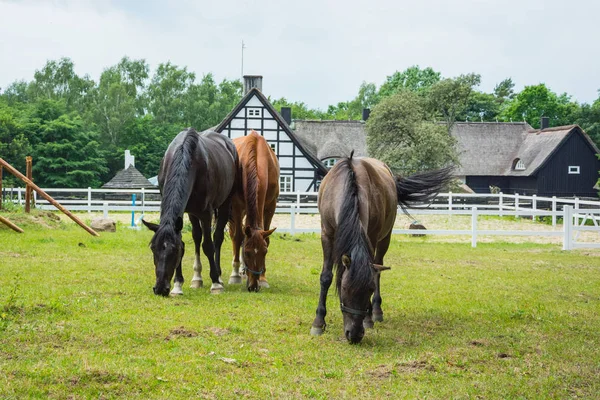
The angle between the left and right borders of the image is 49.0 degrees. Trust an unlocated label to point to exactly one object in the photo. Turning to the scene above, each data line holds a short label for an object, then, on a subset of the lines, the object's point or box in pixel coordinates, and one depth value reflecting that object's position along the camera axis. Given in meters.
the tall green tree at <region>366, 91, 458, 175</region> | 35.38
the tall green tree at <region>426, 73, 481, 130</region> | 39.62
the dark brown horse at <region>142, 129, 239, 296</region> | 7.57
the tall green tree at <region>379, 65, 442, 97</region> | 72.88
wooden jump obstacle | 15.00
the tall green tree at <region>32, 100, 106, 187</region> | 46.41
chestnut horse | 8.79
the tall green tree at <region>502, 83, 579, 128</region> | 68.31
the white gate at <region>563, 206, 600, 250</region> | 17.41
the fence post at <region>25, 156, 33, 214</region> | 16.44
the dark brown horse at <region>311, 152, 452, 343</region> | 5.73
